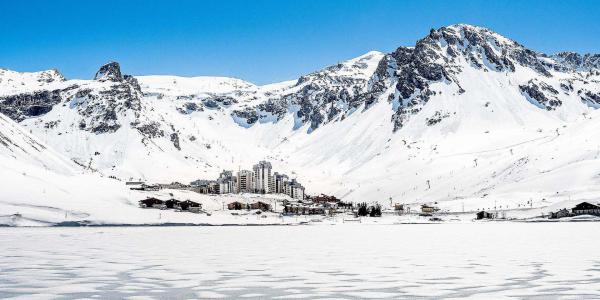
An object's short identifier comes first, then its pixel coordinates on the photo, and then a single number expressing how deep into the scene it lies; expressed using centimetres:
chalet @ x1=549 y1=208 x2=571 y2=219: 19612
